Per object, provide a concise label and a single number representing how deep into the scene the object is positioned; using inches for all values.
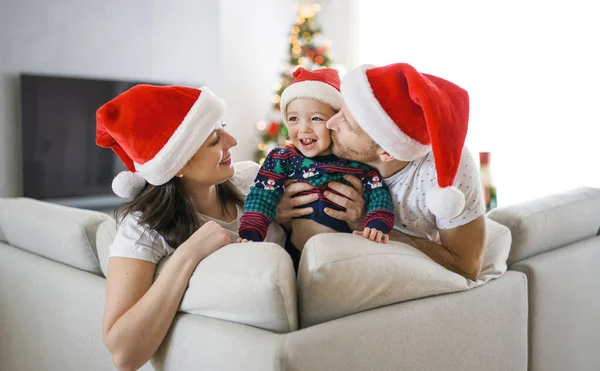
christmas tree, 232.2
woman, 49.9
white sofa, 45.5
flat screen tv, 175.9
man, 53.7
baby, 64.3
